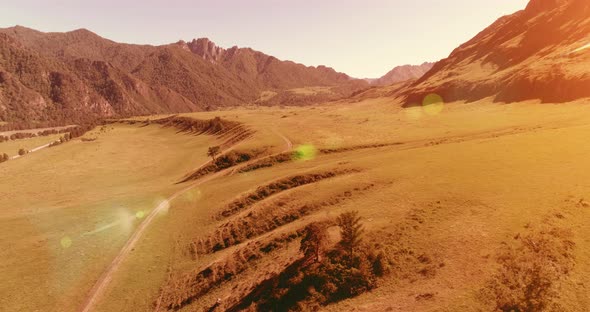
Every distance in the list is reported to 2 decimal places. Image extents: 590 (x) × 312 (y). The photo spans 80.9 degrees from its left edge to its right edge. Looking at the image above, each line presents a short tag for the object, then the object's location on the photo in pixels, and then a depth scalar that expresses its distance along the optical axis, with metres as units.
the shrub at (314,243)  34.16
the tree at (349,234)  33.25
